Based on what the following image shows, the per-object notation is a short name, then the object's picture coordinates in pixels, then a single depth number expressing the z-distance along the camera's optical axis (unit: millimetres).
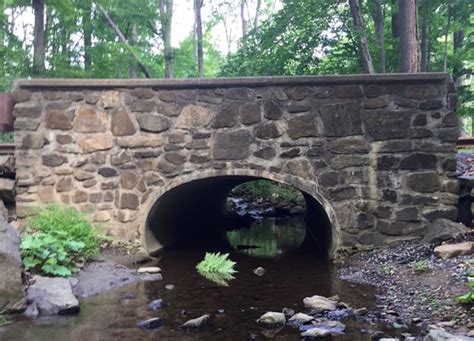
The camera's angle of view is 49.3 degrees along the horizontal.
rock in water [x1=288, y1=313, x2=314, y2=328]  4761
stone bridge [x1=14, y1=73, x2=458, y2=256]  7168
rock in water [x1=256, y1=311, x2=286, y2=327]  4773
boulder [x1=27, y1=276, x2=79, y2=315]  5059
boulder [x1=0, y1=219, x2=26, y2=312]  4910
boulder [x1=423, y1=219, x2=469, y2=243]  6605
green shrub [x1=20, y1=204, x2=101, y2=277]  5980
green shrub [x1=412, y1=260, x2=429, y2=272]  5809
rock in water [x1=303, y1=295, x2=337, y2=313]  5113
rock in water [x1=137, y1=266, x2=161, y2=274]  6830
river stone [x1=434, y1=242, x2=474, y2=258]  5884
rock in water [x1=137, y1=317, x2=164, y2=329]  4704
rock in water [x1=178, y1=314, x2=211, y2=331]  4652
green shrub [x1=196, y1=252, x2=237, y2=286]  6961
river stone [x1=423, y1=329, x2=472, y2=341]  3650
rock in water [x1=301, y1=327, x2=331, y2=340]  4364
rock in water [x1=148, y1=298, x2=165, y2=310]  5336
